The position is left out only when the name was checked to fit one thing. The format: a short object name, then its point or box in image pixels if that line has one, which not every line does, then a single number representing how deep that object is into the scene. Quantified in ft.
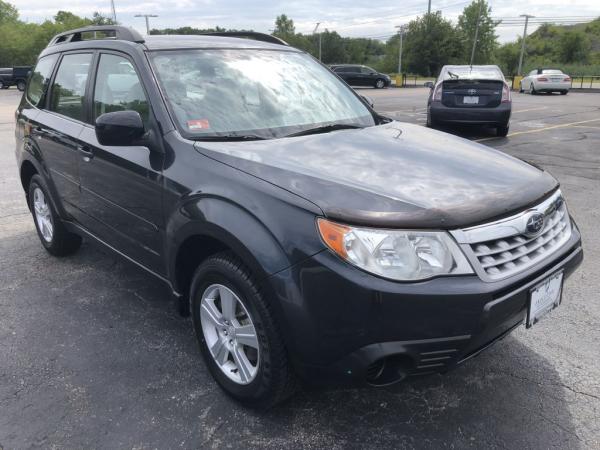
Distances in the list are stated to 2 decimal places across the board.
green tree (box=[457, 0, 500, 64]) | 249.14
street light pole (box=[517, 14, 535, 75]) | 161.66
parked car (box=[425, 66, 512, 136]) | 32.76
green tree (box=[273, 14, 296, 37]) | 317.20
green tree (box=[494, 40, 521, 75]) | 226.81
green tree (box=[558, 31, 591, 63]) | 232.32
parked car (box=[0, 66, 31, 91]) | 113.91
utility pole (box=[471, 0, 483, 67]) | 238.64
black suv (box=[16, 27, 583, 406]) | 6.34
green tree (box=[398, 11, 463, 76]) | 215.10
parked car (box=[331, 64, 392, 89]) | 111.96
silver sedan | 84.79
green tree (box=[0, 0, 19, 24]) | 288.02
